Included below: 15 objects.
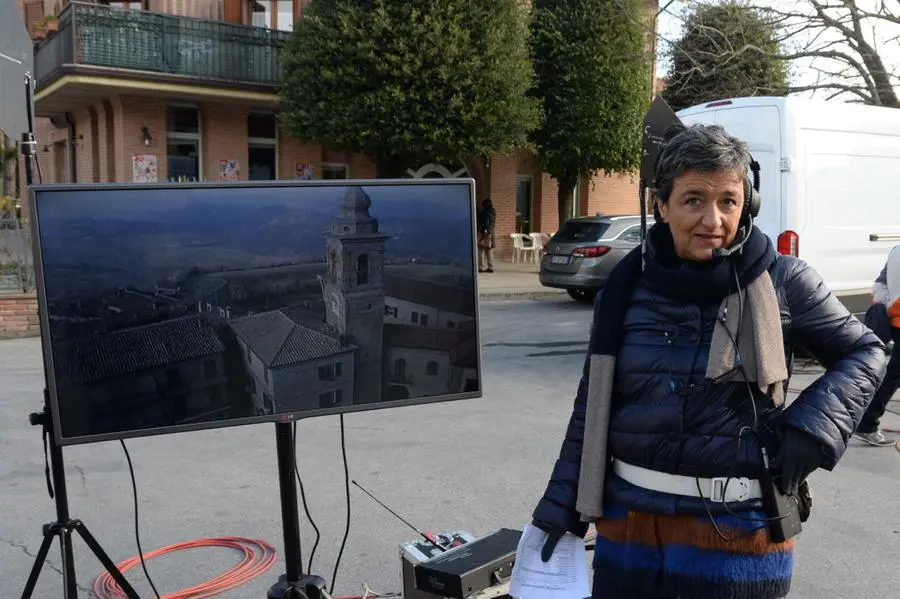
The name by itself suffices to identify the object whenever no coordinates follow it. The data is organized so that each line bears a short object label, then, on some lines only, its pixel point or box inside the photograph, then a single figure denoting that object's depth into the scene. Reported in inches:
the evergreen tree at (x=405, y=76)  677.3
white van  326.6
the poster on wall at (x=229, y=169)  789.2
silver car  561.6
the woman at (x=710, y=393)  81.1
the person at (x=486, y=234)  791.7
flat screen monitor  90.1
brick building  691.4
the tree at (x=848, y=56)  713.6
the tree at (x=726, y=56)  756.6
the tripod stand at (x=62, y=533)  114.7
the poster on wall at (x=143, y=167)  748.6
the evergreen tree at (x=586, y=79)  825.5
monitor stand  115.9
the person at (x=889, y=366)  233.6
